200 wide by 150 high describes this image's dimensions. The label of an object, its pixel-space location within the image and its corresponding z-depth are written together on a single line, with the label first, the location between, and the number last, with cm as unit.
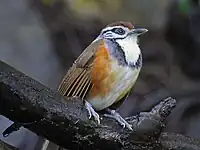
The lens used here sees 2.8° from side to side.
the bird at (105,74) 505
